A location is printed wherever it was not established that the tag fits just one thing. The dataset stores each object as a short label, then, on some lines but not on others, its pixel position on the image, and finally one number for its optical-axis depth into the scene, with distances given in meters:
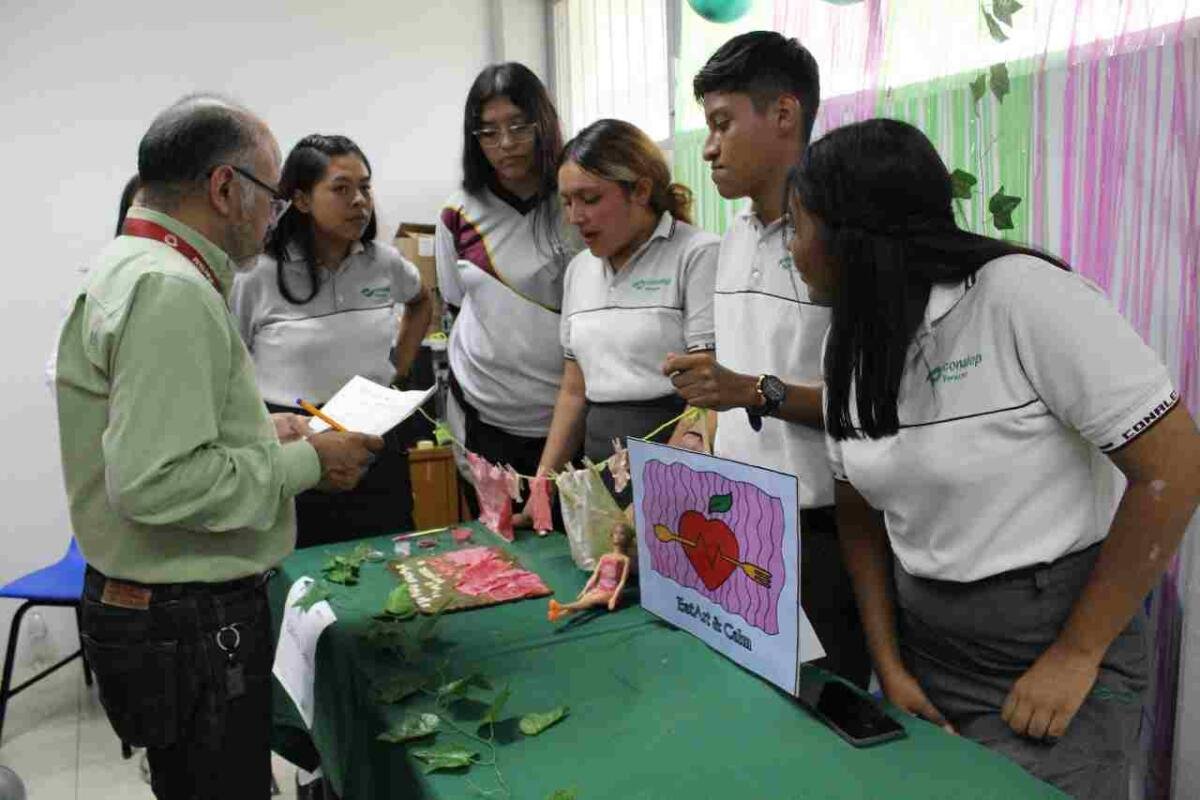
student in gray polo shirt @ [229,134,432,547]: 2.22
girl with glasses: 2.19
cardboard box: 3.84
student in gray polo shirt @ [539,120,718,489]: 1.83
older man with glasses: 1.14
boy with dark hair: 1.49
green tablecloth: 0.97
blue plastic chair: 2.84
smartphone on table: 1.03
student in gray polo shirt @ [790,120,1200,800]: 1.02
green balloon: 2.44
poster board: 1.10
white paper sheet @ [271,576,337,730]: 1.49
